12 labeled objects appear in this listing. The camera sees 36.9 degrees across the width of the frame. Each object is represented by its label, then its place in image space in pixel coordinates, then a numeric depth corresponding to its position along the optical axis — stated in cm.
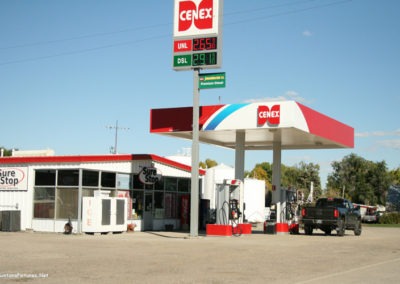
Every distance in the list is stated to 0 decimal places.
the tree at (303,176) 9612
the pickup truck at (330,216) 2989
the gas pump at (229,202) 2808
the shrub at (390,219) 6050
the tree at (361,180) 10438
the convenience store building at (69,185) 2922
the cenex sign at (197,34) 2706
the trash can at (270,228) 3152
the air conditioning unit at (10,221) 2917
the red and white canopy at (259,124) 2681
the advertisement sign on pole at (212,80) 2681
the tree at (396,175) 11311
